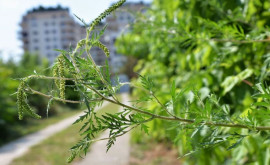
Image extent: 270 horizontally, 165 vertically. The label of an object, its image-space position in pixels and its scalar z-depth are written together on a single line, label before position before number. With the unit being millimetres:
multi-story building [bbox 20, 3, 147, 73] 68125
